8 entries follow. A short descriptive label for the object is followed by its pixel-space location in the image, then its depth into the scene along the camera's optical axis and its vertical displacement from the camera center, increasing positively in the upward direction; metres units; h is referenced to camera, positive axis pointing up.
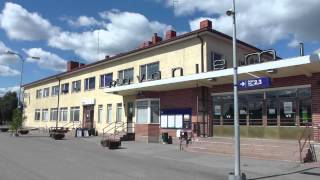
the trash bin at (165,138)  16.24 -1.96
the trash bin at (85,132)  21.98 -2.14
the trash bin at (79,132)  22.24 -2.16
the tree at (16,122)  24.45 -1.39
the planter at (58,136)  20.35 -2.30
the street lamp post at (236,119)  7.39 -0.34
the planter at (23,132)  26.21 -2.53
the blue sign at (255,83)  8.34 +0.86
